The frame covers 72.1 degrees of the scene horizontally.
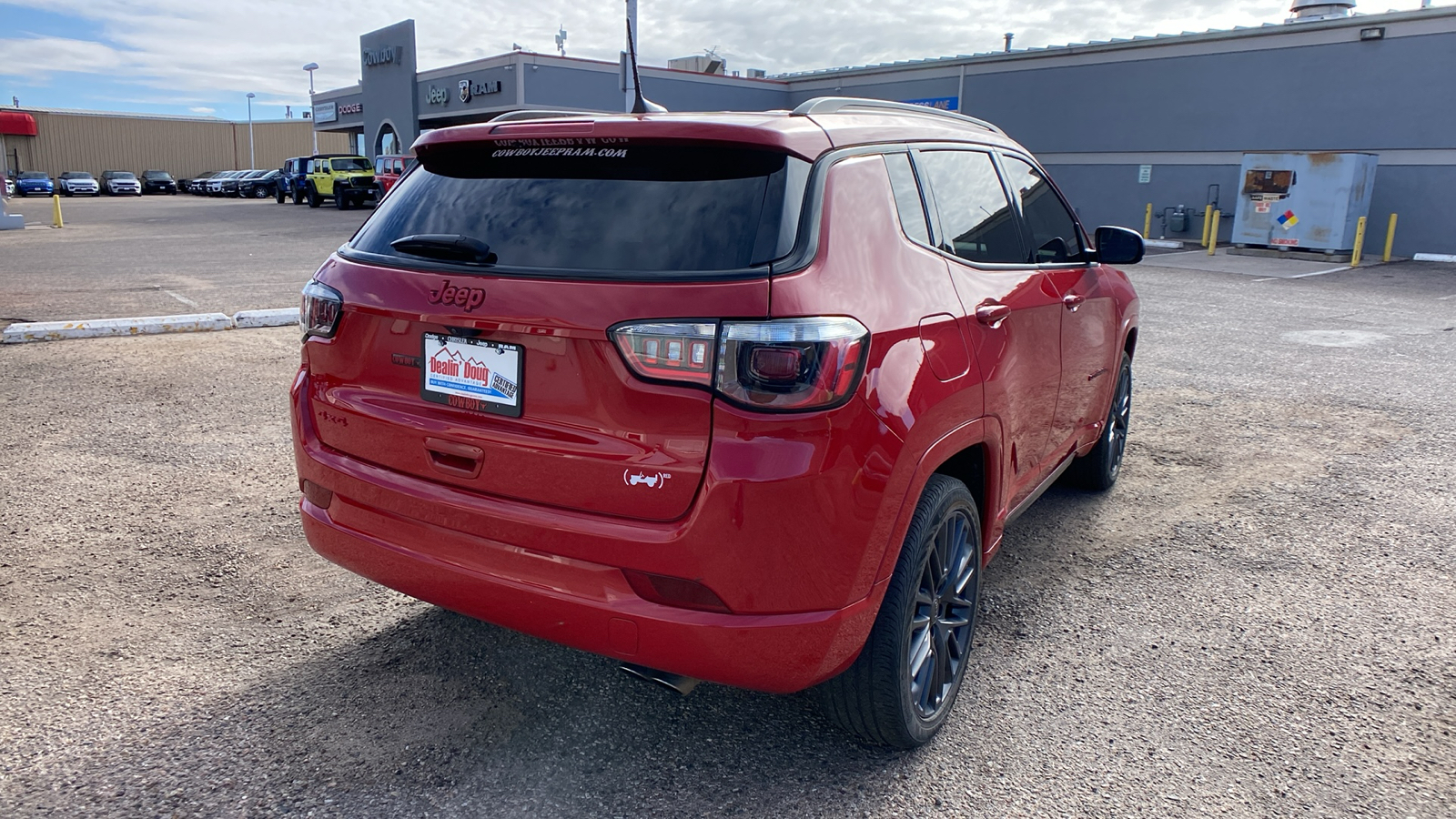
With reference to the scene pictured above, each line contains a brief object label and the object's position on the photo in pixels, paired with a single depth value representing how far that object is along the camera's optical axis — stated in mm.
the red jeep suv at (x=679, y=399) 2217
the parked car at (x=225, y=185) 55109
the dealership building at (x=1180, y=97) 21672
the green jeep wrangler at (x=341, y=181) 37406
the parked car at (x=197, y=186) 59522
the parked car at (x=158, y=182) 63359
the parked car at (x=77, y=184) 56312
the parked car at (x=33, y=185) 52750
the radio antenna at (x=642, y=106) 3146
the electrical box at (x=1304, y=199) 19891
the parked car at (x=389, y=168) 32781
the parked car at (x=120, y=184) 58406
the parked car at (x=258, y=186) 51844
